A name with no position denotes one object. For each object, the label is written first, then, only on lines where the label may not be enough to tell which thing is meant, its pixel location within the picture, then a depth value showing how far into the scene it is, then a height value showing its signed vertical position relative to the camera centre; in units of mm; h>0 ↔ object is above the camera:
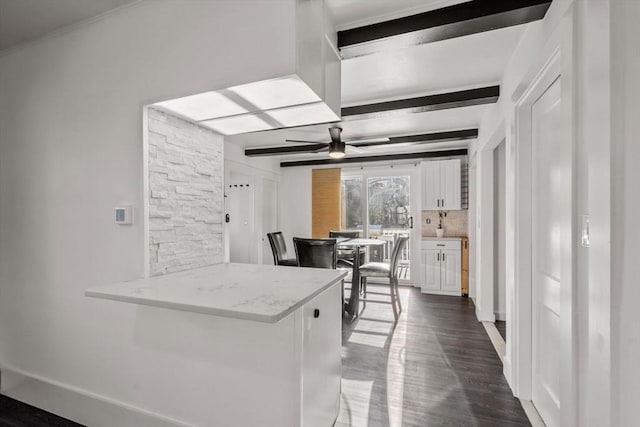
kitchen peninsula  1258 -652
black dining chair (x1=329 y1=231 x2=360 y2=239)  5375 -345
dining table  3648 -952
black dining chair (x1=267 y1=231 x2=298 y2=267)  4230 -515
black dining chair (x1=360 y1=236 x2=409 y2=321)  3814 -726
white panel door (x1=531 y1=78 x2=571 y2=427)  1634 -237
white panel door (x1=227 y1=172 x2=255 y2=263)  5414 -84
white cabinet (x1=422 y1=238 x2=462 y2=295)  4777 -846
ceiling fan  3309 +880
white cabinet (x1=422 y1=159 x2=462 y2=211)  4910 +510
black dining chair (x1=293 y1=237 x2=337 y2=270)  3209 -412
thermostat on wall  1627 +4
